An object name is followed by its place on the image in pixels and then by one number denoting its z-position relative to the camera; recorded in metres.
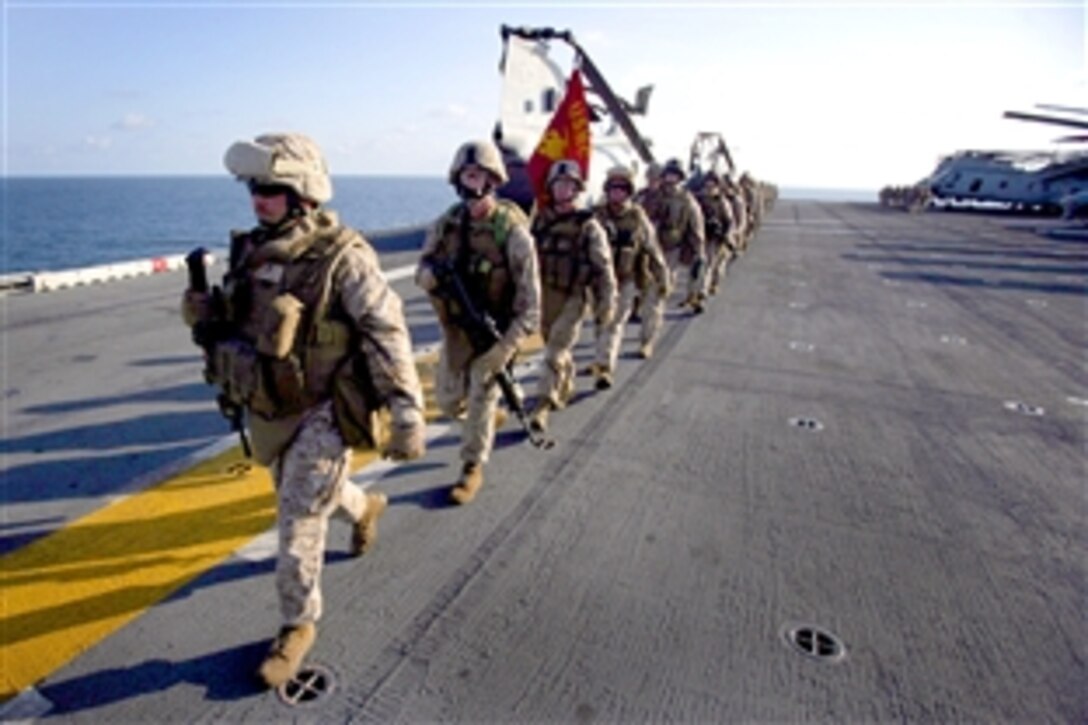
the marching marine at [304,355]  2.35
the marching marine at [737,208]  14.49
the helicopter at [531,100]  17.67
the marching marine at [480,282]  3.74
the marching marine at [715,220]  10.66
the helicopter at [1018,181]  38.78
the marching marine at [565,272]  4.86
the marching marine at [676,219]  8.48
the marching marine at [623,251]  6.12
